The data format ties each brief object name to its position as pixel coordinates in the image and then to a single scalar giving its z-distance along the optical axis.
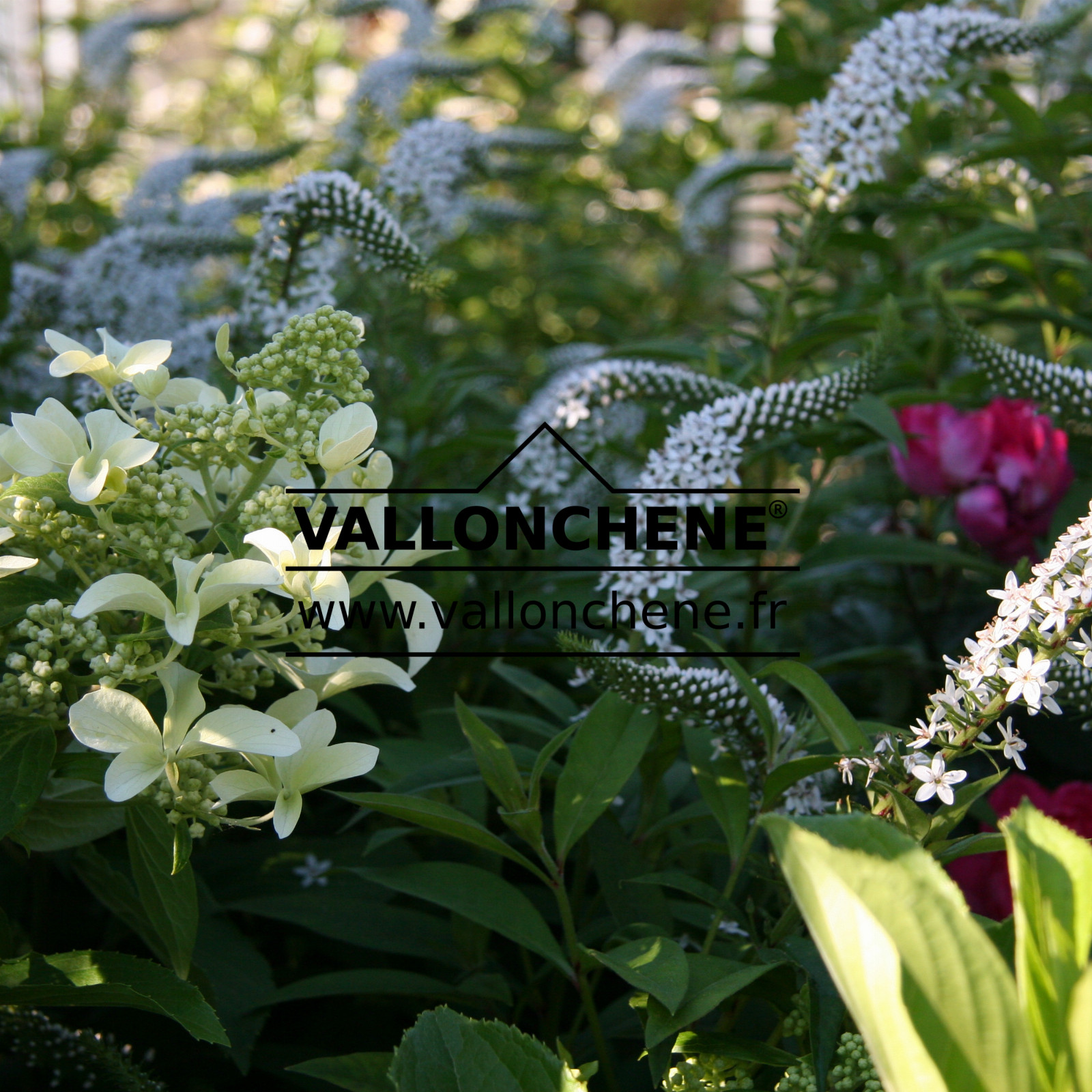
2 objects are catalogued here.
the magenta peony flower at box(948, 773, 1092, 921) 0.86
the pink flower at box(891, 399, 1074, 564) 1.17
